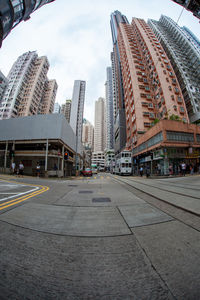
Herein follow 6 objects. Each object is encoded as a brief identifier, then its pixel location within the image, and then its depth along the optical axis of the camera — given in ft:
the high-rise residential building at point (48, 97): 248.15
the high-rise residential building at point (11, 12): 21.86
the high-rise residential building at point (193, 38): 189.83
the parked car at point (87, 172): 77.77
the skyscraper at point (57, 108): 433.73
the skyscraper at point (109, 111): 339.36
